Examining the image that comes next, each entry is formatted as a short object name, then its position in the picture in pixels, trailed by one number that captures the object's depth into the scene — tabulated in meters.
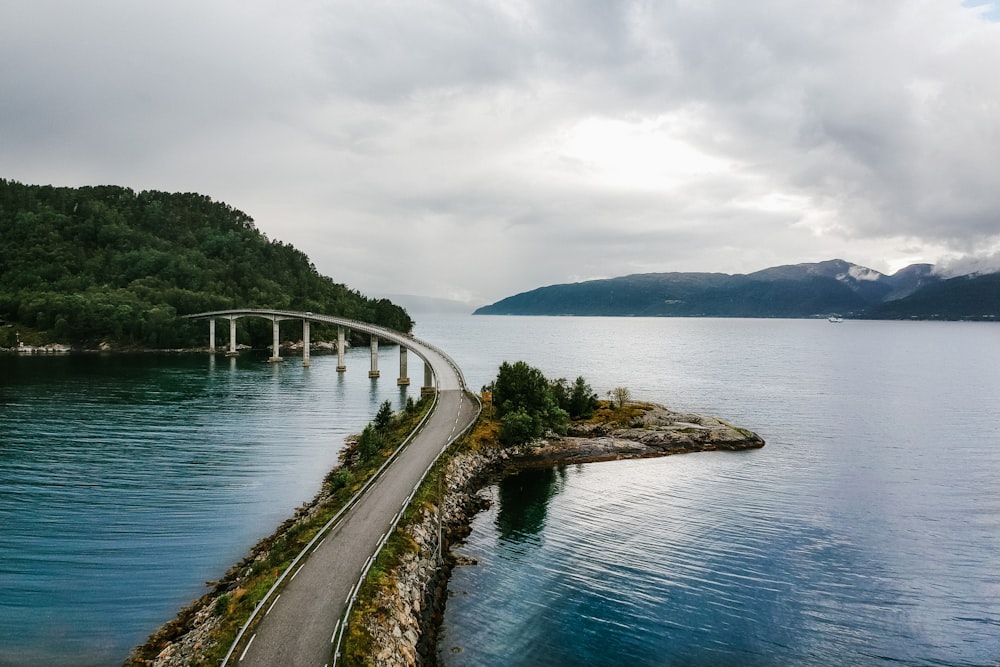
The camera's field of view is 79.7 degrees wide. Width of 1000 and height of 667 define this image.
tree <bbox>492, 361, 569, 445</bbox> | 63.85
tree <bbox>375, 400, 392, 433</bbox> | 67.31
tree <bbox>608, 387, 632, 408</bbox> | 80.44
